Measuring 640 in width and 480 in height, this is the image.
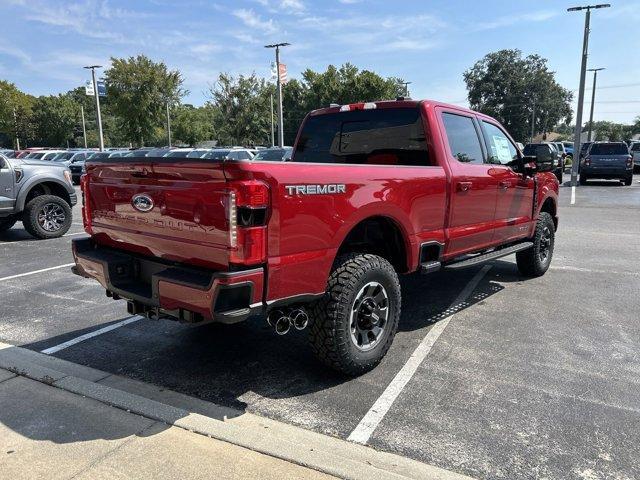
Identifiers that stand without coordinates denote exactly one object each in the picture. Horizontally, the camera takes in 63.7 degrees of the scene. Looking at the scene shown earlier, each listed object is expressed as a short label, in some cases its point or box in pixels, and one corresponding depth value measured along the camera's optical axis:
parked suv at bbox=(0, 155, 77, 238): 9.25
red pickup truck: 2.91
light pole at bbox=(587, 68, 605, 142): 38.31
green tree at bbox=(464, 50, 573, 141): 76.56
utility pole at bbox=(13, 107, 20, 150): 60.24
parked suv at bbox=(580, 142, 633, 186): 20.88
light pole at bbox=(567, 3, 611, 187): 21.20
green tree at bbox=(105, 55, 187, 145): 39.00
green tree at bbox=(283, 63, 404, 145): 53.56
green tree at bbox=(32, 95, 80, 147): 67.31
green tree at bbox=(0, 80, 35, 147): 57.38
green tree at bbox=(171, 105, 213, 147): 65.37
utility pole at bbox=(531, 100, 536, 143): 72.48
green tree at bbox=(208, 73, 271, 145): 44.94
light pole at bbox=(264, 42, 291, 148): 29.22
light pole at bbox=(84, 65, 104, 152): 35.45
